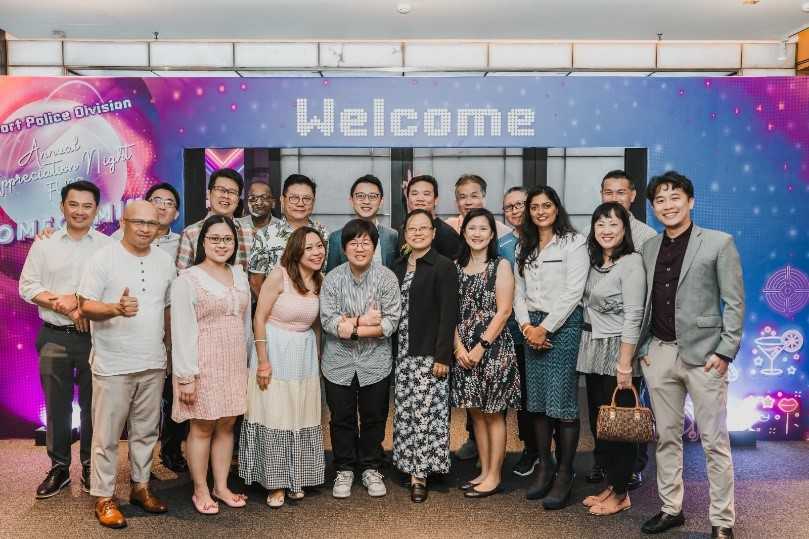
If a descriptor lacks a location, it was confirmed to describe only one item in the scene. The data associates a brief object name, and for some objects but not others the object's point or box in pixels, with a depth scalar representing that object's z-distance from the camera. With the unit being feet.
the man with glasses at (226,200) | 13.51
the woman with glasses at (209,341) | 11.02
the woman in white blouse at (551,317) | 11.79
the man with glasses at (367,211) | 13.85
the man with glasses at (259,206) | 14.52
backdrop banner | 15.83
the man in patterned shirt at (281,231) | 13.64
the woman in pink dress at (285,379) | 11.79
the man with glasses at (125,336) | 10.86
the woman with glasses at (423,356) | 12.00
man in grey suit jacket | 10.34
